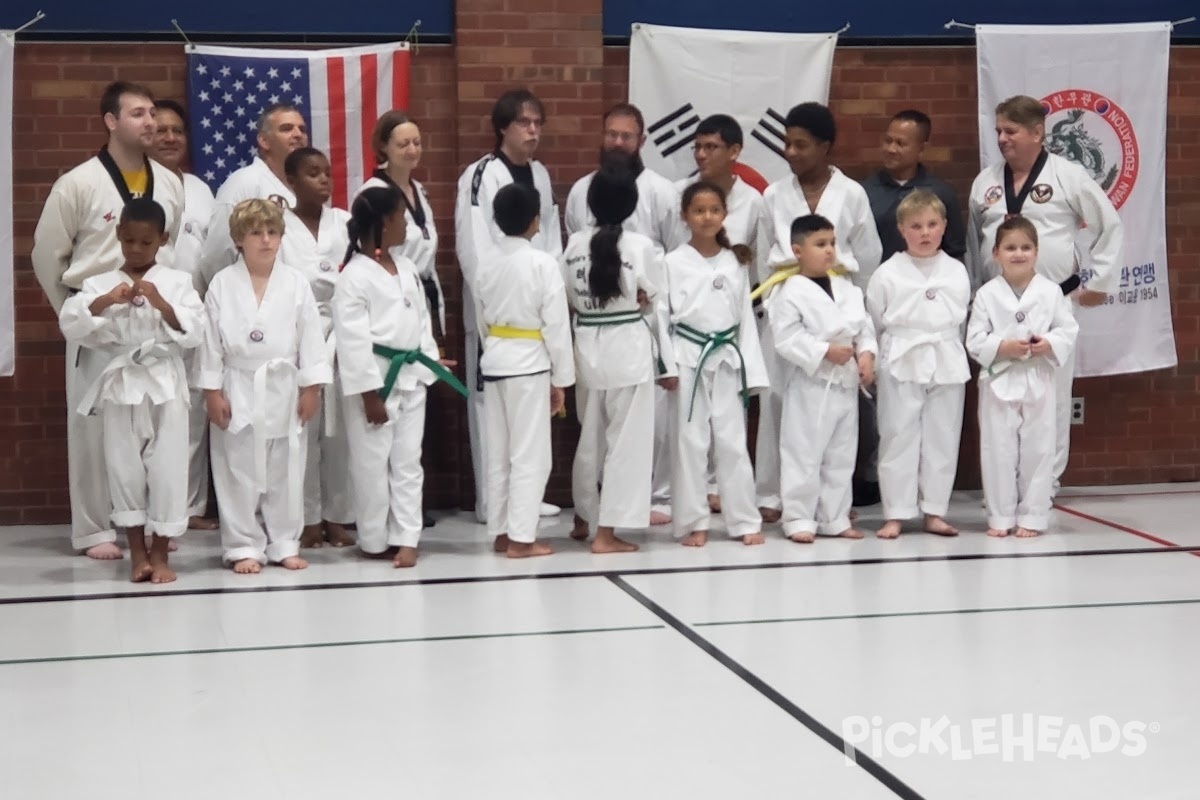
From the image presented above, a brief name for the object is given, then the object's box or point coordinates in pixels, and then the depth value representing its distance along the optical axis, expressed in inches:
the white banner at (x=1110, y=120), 277.7
